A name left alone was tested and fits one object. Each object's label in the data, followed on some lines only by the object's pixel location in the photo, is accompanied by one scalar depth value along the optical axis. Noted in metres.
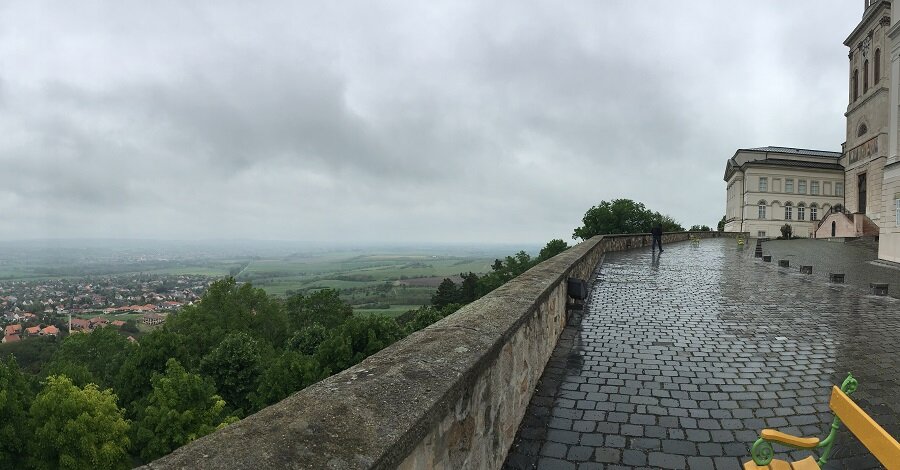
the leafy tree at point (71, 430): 16.92
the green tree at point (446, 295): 65.25
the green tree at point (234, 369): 25.64
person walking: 24.52
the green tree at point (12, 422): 17.70
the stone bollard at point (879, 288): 11.16
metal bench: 1.95
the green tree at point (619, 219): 64.19
